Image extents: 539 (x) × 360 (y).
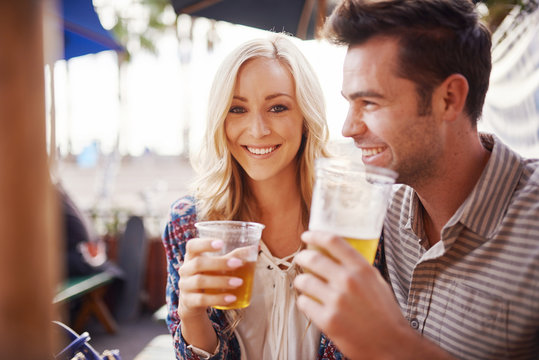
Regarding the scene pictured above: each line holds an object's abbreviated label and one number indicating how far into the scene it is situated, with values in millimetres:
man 1337
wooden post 484
